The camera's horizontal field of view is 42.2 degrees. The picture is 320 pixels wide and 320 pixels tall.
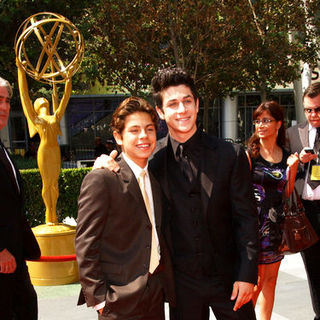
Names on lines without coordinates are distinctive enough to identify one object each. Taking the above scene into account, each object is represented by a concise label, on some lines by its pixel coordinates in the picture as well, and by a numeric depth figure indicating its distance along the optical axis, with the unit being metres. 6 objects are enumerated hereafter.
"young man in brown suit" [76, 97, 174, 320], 2.24
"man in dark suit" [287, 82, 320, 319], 3.48
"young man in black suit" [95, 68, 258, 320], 2.38
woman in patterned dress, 3.36
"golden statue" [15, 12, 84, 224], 5.23
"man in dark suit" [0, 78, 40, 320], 2.83
